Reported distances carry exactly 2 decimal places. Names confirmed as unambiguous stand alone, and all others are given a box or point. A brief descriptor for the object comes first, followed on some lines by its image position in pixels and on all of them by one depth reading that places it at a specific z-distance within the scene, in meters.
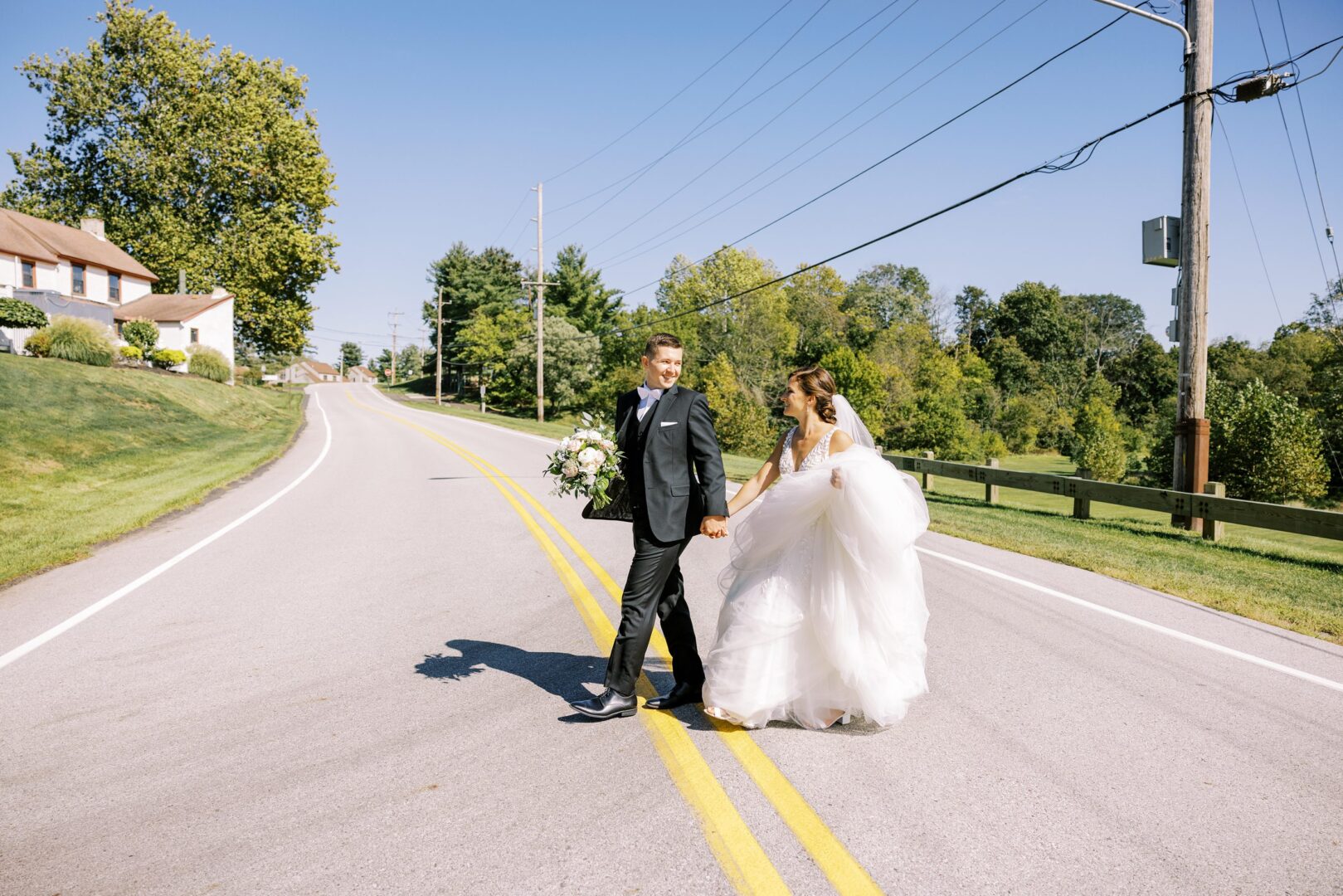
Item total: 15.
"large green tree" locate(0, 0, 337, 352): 45.91
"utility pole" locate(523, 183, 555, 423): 44.94
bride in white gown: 4.28
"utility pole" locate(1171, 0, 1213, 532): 12.21
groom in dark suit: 4.55
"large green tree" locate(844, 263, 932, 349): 77.19
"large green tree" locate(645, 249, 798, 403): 61.81
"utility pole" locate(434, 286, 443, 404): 80.29
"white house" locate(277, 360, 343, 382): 152.25
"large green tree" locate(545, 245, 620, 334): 74.81
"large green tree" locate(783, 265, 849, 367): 74.44
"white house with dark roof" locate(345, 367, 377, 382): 184.62
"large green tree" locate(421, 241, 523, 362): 88.69
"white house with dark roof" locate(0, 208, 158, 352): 38.78
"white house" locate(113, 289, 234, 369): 48.59
